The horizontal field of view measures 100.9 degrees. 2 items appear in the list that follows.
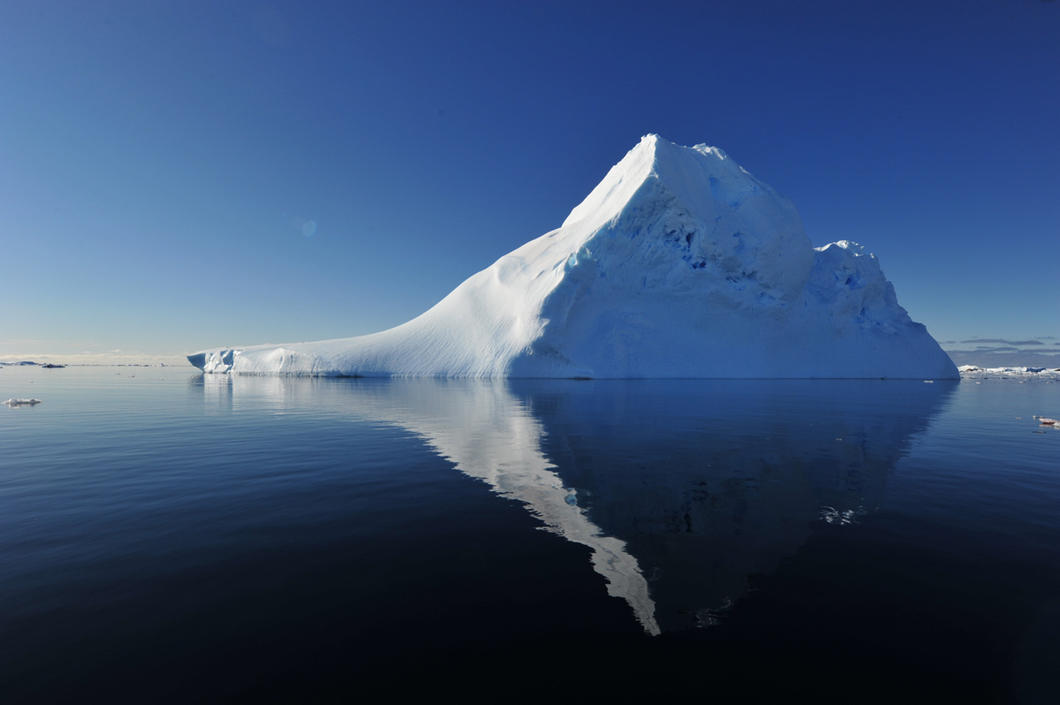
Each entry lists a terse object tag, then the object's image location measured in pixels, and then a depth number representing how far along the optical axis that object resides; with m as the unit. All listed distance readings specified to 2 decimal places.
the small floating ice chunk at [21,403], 25.19
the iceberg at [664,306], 60.22
